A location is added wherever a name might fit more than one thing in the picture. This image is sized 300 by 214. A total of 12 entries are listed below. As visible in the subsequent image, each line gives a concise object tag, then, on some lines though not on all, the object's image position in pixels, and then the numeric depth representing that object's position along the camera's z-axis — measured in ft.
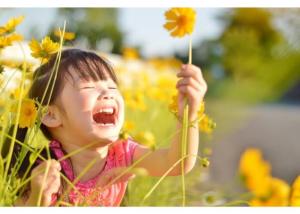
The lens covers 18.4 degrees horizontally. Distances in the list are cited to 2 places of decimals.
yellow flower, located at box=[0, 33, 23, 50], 4.51
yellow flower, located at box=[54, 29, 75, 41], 4.61
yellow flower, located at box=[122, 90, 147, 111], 7.69
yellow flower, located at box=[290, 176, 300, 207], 4.34
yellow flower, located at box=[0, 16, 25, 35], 4.46
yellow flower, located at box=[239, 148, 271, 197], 5.12
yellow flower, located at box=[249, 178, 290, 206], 3.86
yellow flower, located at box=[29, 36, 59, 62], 4.46
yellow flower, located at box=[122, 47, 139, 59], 14.45
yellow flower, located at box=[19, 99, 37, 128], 4.58
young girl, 4.96
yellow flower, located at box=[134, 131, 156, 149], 3.61
